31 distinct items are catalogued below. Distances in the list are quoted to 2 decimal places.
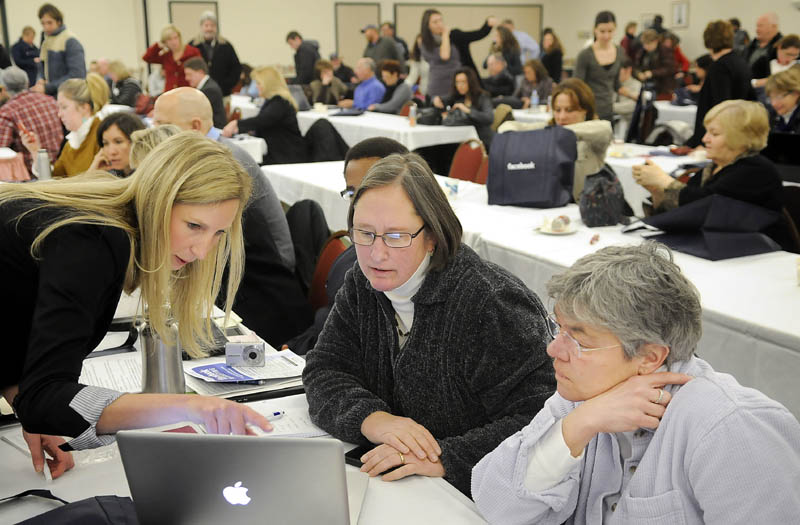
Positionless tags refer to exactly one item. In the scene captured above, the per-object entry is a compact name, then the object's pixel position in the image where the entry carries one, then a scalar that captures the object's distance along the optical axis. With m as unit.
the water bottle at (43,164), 4.46
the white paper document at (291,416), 1.69
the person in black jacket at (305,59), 11.80
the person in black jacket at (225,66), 8.50
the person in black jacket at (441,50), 8.57
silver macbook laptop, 1.12
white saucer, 3.31
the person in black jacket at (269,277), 2.98
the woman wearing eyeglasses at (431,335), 1.62
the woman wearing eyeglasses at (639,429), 1.10
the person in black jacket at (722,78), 5.89
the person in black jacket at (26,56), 11.70
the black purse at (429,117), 6.97
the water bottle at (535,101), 8.63
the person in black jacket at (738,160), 3.12
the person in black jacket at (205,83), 6.91
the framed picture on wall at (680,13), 14.61
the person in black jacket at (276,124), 6.77
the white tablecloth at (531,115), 8.00
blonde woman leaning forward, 1.36
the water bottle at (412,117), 6.92
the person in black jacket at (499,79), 10.13
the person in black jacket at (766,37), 8.69
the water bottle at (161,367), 1.77
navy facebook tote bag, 3.77
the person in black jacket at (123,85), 9.46
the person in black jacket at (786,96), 5.27
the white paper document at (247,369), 1.94
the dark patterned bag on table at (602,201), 3.41
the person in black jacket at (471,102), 7.10
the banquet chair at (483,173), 5.01
